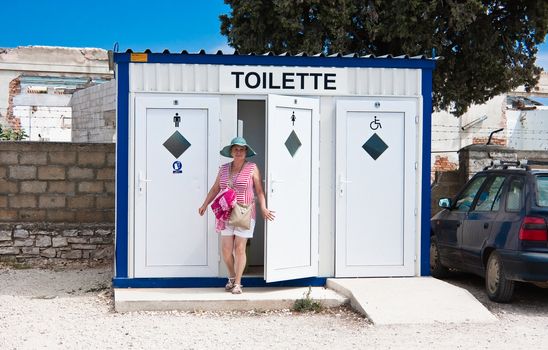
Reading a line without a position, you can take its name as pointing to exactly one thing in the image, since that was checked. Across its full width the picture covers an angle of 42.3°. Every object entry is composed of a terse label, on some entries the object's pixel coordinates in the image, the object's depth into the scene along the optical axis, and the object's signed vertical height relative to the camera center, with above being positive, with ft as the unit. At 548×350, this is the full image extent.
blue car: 24.08 -2.02
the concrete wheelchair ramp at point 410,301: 23.16 -4.40
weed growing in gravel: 25.02 -4.66
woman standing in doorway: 25.82 -0.87
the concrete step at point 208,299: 24.70 -4.46
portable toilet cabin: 26.91 +0.46
